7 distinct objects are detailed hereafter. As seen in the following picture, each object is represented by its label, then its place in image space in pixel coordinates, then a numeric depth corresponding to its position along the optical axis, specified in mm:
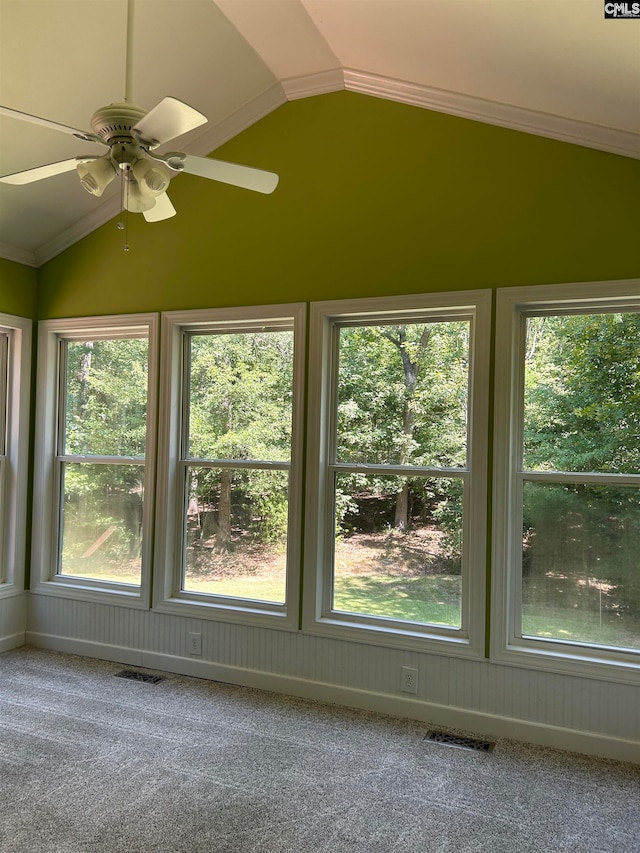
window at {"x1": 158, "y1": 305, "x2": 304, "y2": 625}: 3668
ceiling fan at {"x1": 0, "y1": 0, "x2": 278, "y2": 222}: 1838
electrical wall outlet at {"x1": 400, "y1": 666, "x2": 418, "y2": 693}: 3260
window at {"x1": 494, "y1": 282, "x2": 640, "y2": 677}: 2971
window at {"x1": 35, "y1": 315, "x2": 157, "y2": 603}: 4074
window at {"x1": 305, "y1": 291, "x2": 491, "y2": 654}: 3232
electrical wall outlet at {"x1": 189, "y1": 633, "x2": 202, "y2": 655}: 3775
